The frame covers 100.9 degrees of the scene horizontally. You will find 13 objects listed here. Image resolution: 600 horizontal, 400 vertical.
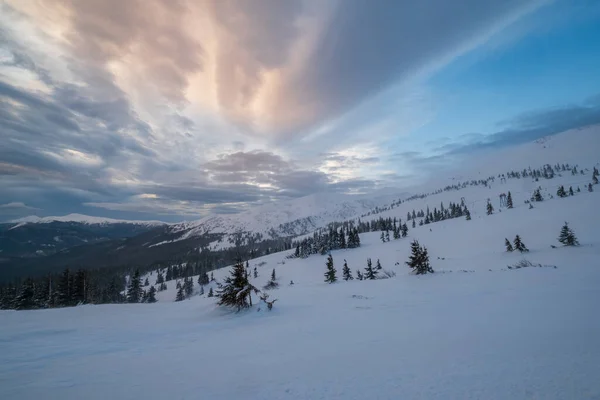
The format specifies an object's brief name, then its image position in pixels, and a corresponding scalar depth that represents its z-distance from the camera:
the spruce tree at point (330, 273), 50.00
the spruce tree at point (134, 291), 67.75
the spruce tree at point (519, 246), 51.41
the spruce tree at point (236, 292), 20.78
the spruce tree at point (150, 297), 83.58
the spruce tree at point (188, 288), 108.51
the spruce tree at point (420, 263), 37.75
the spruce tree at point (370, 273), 51.75
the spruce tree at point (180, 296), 98.05
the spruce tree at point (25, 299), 42.91
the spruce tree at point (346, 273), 56.30
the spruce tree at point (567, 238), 47.31
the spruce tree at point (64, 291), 44.09
